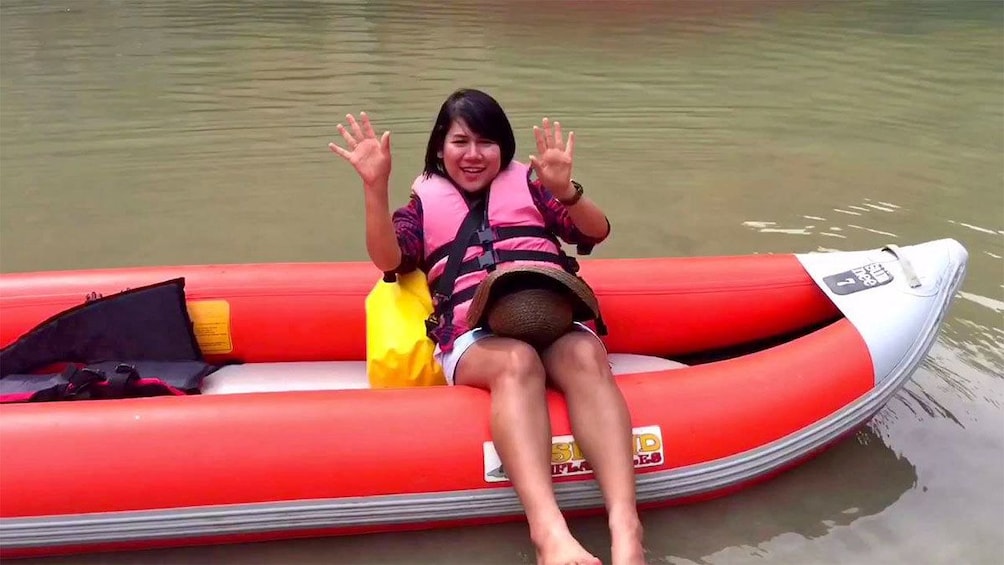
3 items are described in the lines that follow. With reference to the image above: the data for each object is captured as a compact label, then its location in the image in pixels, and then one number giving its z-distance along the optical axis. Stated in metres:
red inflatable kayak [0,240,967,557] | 1.77
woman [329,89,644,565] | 1.73
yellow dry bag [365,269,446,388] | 2.12
